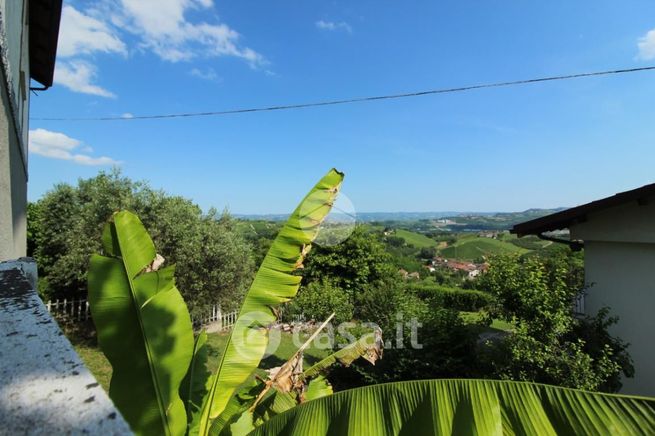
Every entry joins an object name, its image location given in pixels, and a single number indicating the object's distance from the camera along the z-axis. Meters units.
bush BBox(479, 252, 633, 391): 5.12
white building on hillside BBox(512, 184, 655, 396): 6.29
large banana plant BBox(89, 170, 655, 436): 1.42
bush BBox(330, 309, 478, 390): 7.05
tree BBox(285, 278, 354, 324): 13.62
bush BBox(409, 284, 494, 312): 23.16
